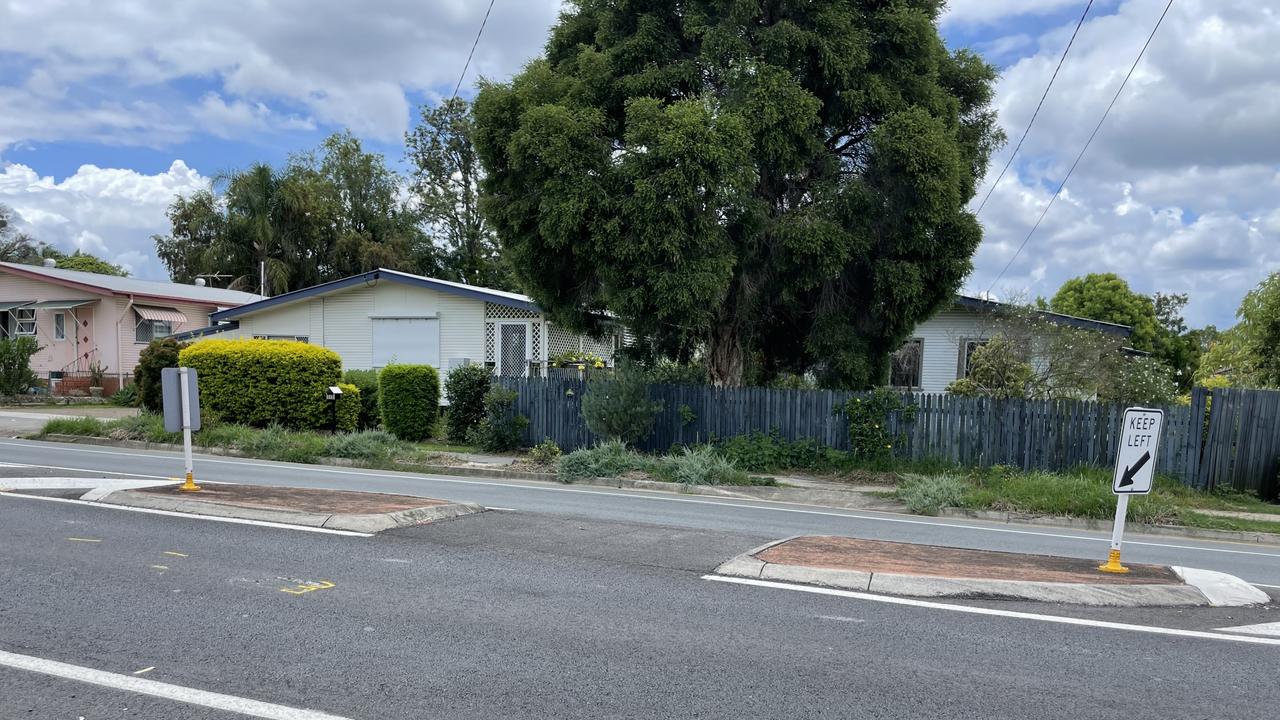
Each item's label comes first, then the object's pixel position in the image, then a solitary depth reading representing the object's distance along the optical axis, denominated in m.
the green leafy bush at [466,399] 19.03
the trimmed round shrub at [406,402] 19.01
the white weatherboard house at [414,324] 24.19
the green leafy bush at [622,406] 16.34
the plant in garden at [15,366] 26.82
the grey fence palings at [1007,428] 14.12
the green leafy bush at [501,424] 18.00
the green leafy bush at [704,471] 14.29
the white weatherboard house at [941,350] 22.39
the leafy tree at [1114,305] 43.75
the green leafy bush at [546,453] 16.20
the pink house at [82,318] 29.97
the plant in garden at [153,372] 20.80
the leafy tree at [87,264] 53.84
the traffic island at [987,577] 6.71
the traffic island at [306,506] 8.77
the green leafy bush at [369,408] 20.83
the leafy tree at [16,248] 52.38
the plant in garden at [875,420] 15.37
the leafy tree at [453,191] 45.97
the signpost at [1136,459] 7.45
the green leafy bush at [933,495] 12.52
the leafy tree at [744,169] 14.43
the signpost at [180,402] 10.41
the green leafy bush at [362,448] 16.58
